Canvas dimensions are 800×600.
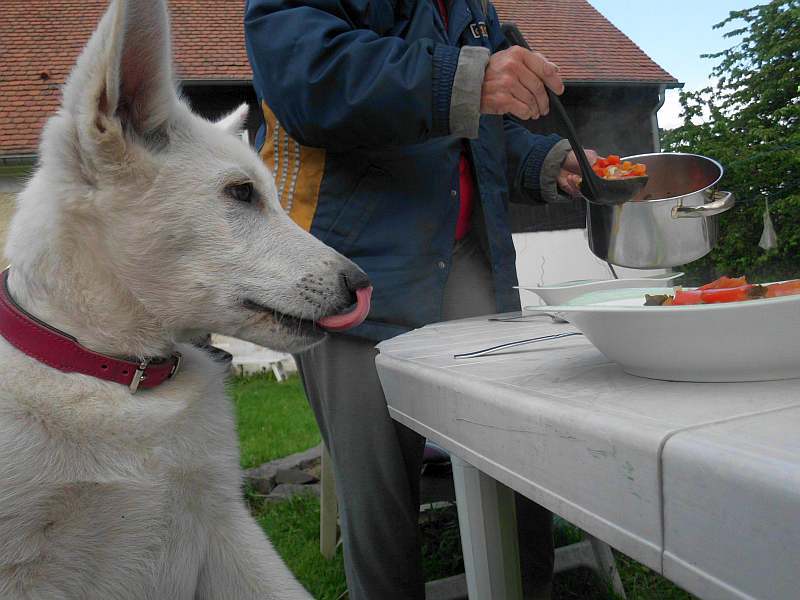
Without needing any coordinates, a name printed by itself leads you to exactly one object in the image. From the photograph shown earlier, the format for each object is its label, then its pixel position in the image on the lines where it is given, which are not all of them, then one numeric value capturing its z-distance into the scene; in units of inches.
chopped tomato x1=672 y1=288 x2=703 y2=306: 25.0
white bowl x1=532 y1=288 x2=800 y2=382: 20.2
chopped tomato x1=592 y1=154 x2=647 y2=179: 58.4
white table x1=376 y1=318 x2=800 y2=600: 13.4
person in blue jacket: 47.6
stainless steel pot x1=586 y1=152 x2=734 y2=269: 54.7
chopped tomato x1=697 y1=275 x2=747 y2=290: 28.4
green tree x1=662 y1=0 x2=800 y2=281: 104.4
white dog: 37.5
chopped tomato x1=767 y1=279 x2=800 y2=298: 23.4
